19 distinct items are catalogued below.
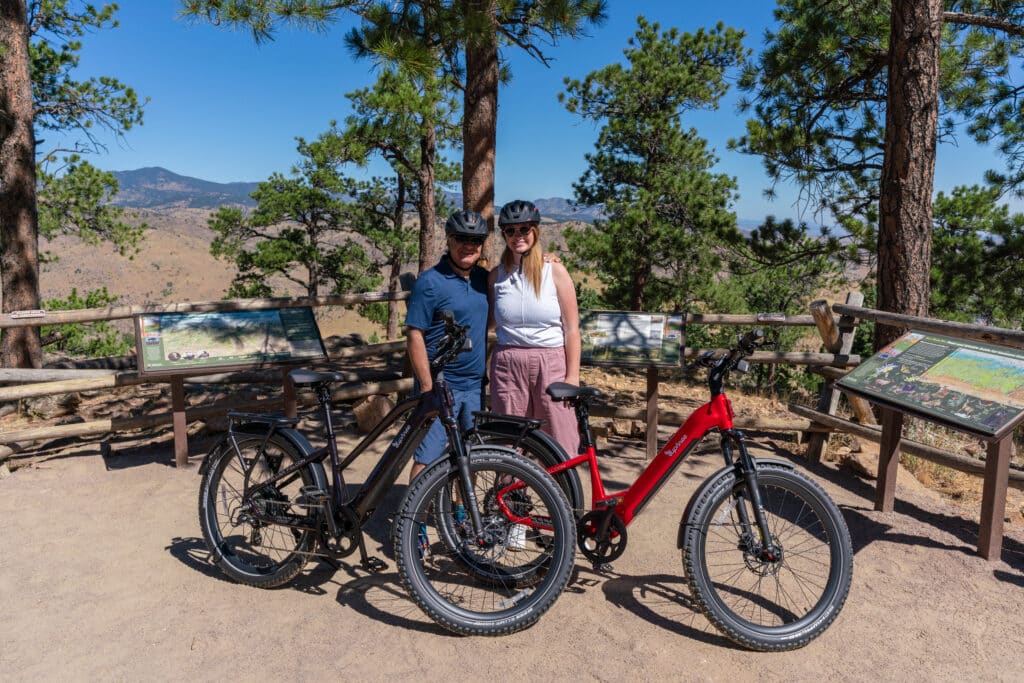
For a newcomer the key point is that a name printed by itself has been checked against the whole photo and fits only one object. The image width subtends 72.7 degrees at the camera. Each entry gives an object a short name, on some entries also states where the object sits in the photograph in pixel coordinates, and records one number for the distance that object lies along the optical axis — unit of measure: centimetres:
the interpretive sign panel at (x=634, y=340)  506
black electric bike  275
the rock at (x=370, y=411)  573
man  315
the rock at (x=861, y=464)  500
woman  329
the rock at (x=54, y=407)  724
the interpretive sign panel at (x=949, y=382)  317
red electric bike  268
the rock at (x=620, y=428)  618
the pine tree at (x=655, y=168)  1278
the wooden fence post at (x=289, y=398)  512
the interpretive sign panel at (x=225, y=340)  473
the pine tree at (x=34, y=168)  741
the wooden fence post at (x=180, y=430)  498
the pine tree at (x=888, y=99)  577
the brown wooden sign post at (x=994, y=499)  365
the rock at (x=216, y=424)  574
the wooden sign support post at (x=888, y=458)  420
